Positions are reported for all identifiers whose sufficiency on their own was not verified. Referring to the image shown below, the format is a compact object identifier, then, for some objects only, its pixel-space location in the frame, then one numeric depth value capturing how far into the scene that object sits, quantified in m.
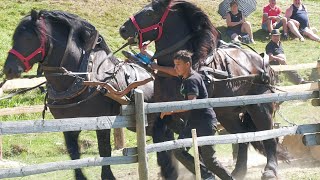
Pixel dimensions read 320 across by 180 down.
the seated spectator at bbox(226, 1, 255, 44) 27.88
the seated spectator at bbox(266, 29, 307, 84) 23.99
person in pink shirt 29.63
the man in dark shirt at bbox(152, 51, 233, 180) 12.75
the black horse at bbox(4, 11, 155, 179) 13.83
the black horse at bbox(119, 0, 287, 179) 14.42
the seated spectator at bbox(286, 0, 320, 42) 29.78
